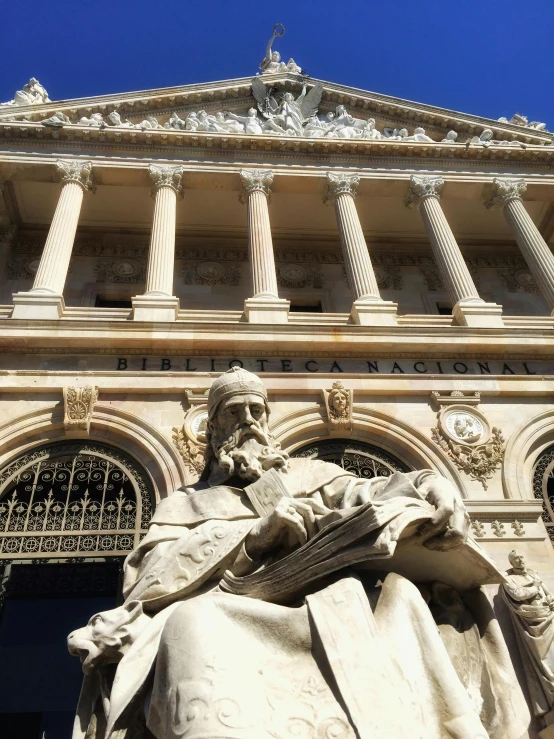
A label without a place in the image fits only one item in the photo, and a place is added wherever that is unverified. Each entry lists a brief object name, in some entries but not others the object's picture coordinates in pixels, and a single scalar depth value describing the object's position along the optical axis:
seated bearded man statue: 2.84
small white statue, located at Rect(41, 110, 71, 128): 15.61
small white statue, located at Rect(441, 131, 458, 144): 17.22
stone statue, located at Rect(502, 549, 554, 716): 5.34
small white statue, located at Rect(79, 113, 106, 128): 16.00
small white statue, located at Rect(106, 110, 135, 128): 16.39
